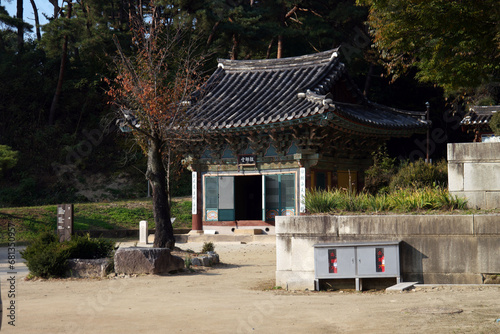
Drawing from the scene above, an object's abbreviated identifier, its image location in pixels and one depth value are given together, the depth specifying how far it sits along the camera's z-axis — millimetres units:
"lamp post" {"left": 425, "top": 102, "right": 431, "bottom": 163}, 33147
